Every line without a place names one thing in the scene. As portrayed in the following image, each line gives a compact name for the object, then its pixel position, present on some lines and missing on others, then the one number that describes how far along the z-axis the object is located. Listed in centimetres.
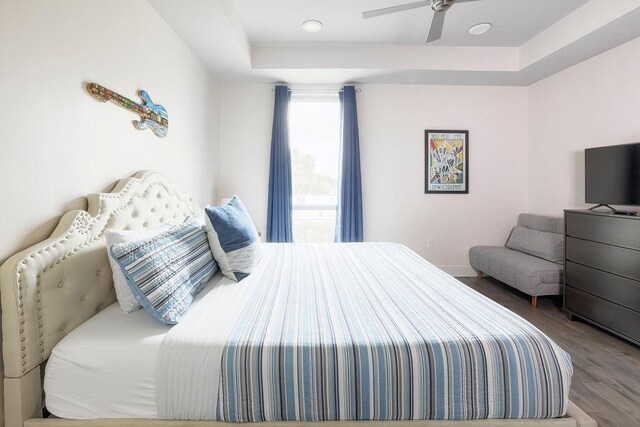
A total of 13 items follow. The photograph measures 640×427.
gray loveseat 308
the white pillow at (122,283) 136
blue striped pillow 127
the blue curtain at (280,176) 396
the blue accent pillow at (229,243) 192
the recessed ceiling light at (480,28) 310
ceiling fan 226
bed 112
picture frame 412
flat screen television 260
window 411
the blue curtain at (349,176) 398
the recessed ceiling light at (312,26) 303
